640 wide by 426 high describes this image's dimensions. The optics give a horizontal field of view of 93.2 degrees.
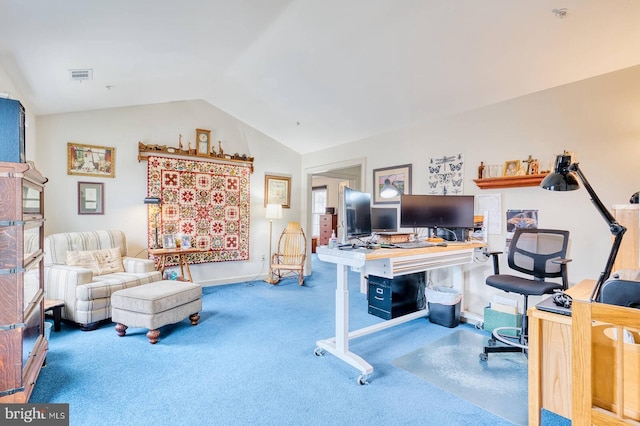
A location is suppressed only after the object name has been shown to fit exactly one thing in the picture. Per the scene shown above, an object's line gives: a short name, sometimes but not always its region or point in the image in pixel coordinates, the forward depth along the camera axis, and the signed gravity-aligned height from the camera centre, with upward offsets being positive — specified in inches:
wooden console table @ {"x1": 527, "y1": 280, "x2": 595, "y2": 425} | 48.9 -25.3
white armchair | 114.3 -25.1
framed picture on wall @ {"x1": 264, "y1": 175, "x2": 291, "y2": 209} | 210.1 +15.7
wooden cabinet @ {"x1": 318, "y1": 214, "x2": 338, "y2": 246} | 337.1 -15.6
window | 360.8 +10.3
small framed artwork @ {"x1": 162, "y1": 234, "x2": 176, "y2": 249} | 165.9 -15.7
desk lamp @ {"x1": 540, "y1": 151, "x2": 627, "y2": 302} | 51.1 +5.5
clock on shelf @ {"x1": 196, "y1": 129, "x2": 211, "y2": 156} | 182.5 +43.3
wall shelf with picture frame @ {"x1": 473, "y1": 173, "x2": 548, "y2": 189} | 106.0 +11.5
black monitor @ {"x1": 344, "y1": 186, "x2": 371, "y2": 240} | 94.1 -0.5
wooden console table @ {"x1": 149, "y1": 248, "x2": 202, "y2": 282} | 155.5 -22.9
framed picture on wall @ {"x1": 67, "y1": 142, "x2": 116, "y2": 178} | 147.5 +26.5
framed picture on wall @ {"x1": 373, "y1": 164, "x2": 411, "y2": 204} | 153.3 +17.3
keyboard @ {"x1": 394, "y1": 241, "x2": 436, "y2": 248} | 102.4 -11.4
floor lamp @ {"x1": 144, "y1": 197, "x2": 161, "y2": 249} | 158.4 +3.7
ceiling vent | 107.2 +49.9
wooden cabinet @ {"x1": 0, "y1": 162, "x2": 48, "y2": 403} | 59.0 -14.1
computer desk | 83.9 -16.6
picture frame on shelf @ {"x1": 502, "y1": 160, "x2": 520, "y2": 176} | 112.3 +16.7
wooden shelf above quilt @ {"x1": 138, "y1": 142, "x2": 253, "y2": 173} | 164.4 +34.4
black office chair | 92.3 -18.8
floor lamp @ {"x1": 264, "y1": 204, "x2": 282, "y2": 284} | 200.8 +0.3
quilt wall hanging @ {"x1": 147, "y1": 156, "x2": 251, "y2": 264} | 171.3 +5.6
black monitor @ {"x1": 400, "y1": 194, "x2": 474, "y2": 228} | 121.8 +0.5
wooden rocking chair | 206.5 -25.0
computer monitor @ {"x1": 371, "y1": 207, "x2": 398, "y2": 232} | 133.0 -3.0
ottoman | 104.7 -33.9
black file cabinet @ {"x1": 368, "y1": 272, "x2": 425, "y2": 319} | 131.6 -37.4
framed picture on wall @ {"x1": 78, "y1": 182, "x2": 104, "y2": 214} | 150.0 +7.5
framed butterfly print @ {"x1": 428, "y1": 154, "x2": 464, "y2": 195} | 132.4 +17.1
